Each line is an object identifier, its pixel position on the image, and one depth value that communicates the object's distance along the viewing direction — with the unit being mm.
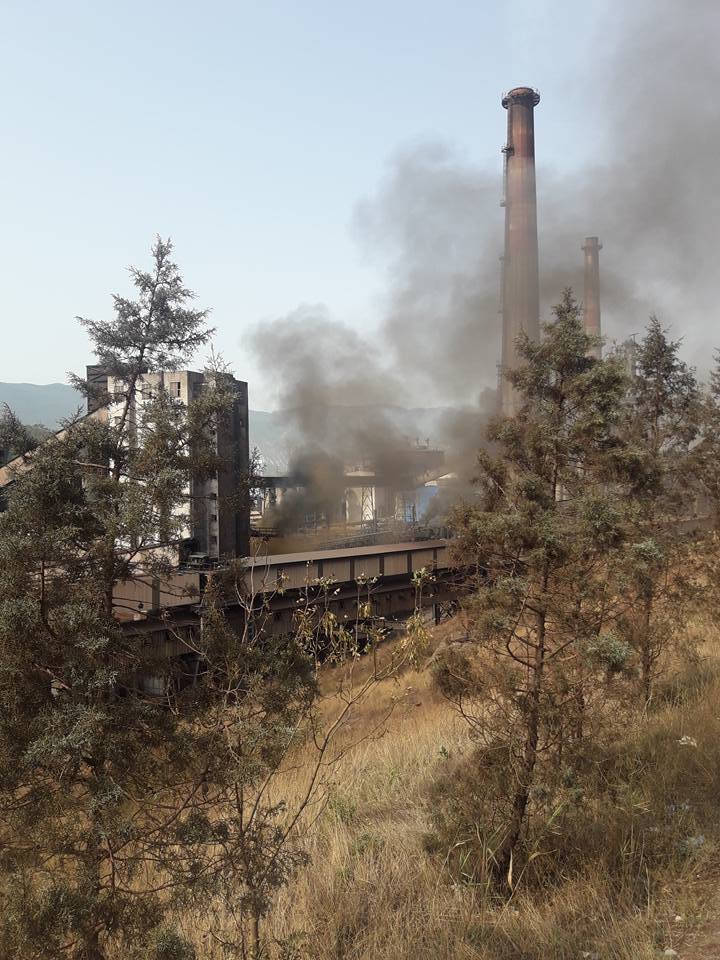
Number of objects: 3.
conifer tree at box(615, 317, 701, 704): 6201
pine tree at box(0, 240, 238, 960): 3574
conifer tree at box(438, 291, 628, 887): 5320
